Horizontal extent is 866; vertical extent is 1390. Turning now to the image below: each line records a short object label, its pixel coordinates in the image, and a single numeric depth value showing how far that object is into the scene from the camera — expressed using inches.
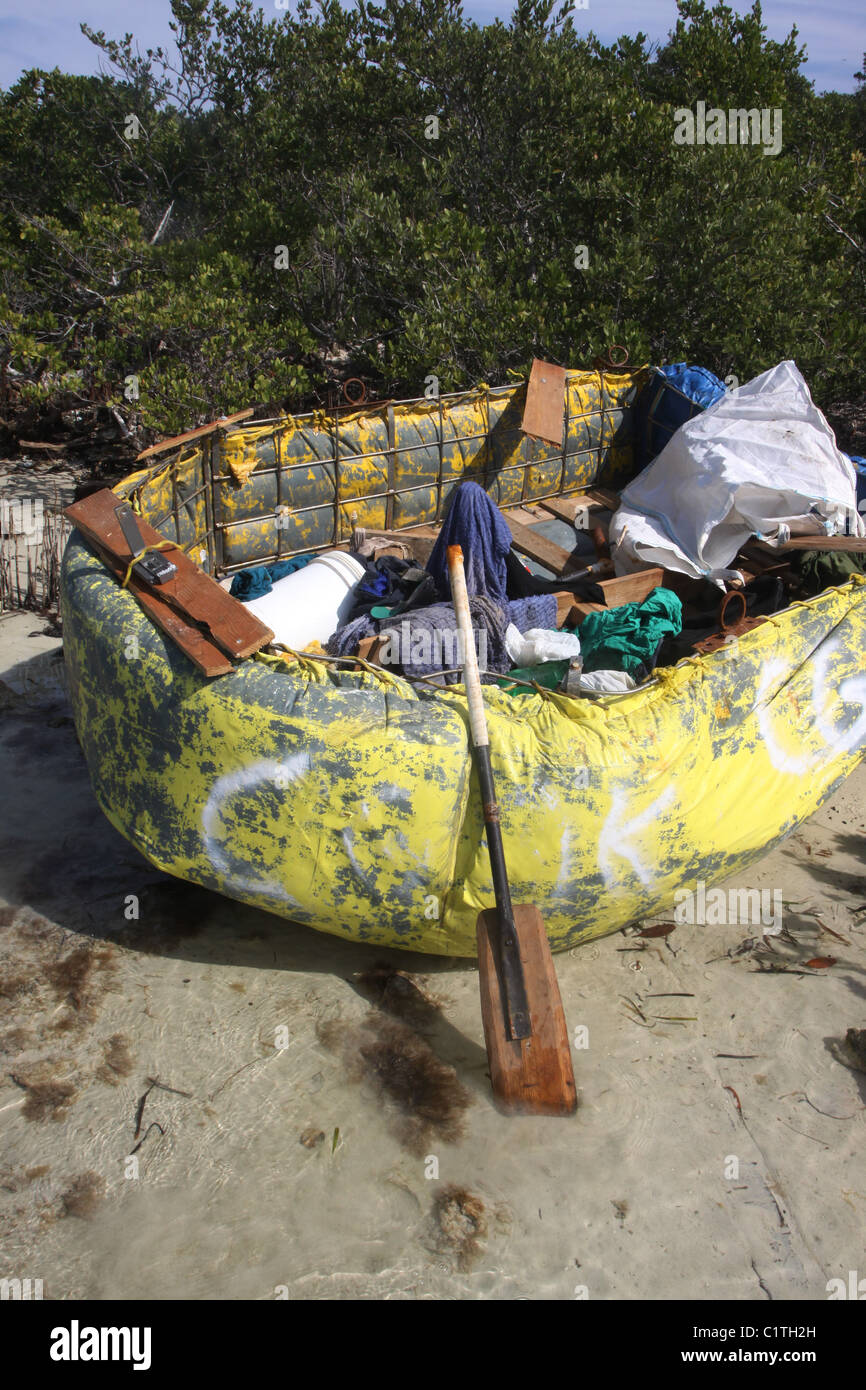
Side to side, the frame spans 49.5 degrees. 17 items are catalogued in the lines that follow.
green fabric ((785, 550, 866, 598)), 210.1
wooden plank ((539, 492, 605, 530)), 281.6
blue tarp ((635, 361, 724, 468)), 279.6
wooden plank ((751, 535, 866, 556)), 209.8
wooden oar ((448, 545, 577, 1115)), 141.7
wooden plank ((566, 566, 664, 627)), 221.4
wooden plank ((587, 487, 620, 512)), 292.8
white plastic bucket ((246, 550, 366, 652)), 201.6
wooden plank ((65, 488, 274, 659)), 147.3
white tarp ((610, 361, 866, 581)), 222.8
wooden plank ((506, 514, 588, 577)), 250.2
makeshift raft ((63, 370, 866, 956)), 143.7
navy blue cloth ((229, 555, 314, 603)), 220.1
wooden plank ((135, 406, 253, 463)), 200.1
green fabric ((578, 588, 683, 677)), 192.9
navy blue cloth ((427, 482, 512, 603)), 220.5
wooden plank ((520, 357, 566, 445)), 265.2
